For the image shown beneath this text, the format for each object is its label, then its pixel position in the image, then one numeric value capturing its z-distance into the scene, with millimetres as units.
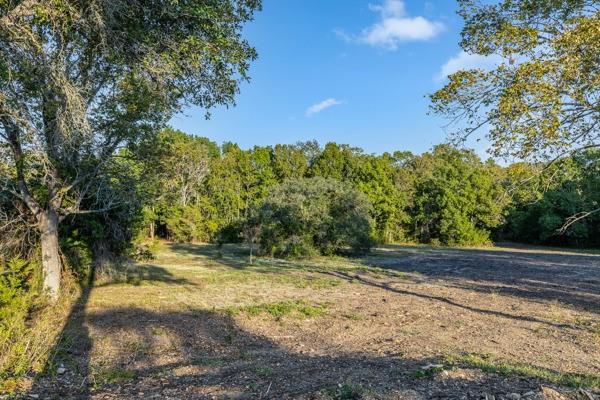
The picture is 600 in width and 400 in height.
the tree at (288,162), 37312
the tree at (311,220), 18688
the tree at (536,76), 5188
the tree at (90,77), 5066
